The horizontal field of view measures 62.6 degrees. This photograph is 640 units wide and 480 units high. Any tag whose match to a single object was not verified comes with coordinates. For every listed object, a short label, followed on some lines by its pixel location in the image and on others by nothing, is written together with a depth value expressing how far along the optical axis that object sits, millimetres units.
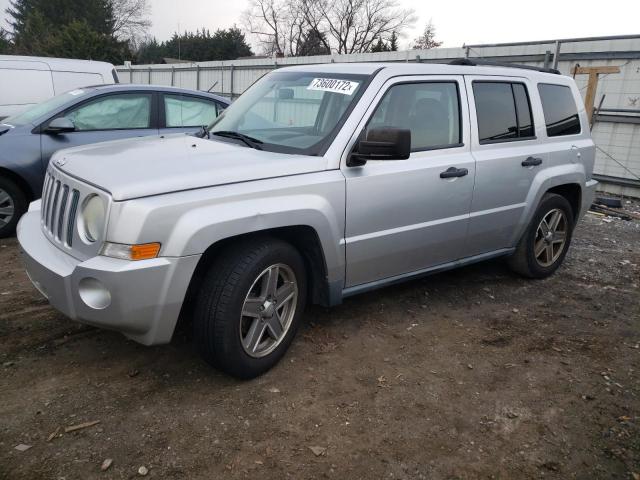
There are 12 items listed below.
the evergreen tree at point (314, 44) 50250
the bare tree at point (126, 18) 50438
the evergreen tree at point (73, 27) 34344
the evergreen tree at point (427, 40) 50216
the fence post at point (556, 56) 9953
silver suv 2639
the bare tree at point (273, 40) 51844
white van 7453
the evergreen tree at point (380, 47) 40534
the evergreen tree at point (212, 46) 50219
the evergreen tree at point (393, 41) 45041
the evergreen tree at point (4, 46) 37469
